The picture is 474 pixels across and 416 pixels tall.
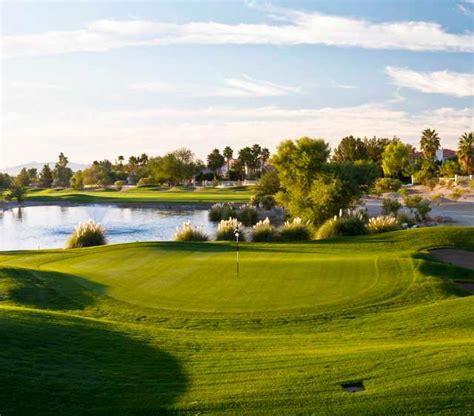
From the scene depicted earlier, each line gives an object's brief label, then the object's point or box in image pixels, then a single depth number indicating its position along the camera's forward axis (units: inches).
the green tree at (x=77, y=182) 5167.3
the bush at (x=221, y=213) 2088.8
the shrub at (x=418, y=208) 1815.9
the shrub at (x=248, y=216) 1989.4
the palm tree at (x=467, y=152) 3619.6
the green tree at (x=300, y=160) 1870.1
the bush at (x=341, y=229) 1134.4
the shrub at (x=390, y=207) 1885.3
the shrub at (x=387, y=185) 3127.5
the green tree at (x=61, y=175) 6106.3
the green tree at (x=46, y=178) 6122.1
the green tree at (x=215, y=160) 5900.6
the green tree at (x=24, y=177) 5855.8
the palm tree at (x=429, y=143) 4436.5
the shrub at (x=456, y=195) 2539.4
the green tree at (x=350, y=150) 4222.4
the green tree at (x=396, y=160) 4030.5
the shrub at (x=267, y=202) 2507.8
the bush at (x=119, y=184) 4981.5
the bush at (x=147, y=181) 5210.6
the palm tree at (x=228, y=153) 6007.4
